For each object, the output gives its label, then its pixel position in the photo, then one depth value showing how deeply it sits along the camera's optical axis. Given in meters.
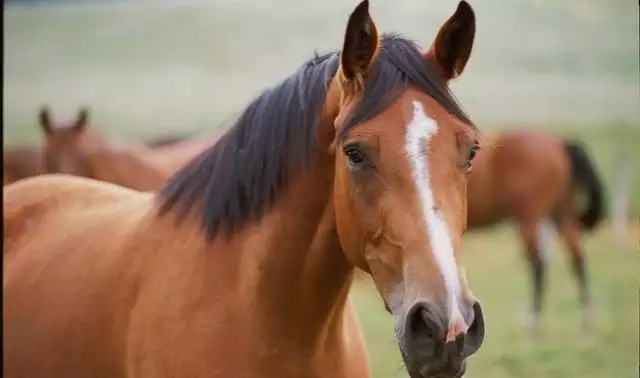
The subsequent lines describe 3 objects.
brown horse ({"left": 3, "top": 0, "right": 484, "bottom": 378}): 2.30
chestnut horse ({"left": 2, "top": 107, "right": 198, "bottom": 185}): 7.84
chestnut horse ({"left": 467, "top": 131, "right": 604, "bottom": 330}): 9.98
